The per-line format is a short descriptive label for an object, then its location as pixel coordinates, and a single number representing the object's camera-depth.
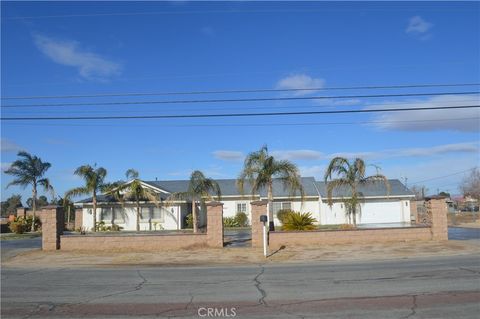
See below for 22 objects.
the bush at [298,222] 25.94
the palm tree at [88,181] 37.44
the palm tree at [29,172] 41.78
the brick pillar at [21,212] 47.18
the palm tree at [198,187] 32.28
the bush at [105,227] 39.34
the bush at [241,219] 42.81
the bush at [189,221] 40.88
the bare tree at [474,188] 71.14
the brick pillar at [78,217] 42.92
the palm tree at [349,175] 28.25
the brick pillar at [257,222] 23.52
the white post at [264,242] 20.81
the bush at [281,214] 40.66
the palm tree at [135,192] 36.84
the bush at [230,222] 42.56
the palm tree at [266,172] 27.86
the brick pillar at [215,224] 23.89
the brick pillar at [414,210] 37.61
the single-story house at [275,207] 40.31
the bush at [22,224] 40.84
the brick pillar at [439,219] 24.47
